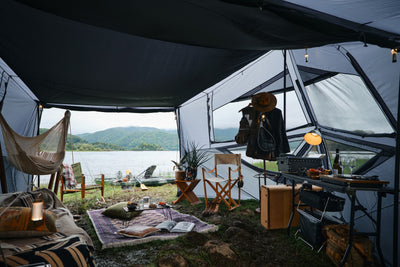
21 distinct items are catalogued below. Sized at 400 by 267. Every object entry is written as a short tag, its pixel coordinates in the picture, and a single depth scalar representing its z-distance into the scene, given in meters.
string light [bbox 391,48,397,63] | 1.72
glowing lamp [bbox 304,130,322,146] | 3.12
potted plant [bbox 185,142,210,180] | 4.71
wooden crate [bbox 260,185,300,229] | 3.03
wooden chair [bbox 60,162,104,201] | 4.51
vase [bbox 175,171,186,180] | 4.61
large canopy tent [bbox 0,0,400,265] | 1.60
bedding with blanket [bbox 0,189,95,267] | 1.49
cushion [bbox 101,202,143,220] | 3.62
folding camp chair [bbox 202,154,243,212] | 4.17
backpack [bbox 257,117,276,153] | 3.53
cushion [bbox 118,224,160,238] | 2.83
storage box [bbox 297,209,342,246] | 2.41
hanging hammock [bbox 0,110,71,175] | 3.01
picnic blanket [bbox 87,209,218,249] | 2.72
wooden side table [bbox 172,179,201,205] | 4.59
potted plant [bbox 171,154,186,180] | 4.61
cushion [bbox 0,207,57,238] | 1.86
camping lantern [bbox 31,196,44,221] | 1.80
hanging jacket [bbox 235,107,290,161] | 3.56
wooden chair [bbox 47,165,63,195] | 4.16
